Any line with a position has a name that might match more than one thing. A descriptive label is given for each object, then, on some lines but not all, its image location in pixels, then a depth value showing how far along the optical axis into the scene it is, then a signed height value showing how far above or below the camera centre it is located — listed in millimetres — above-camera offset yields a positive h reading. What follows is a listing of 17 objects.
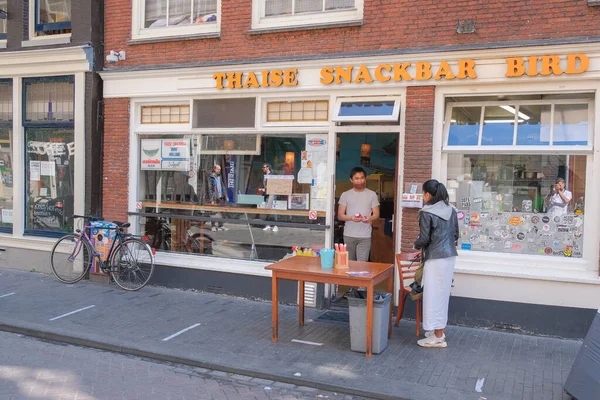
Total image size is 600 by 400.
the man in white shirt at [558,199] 7125 -153
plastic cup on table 6492 -894
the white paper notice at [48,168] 10508 +164
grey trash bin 6133 -1580
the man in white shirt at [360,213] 7988 -436
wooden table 5996 -1059
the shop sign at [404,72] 6836 +1566
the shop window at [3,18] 10641 +3108
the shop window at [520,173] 7074 +185
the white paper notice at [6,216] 10966 -815
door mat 7601 -1916
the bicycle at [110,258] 9156 -1382
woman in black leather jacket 6234 -768
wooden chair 6910 -1222
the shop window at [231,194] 8578 -233
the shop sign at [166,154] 9406 +435
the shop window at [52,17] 10336 +3061
